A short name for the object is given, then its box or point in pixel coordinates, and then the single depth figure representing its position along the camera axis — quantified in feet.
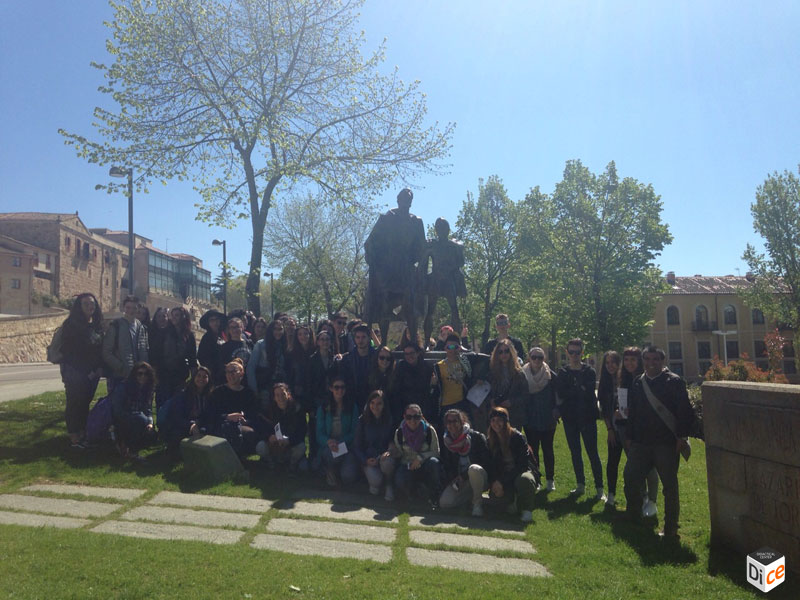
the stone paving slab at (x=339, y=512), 18.39
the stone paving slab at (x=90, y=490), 19.56
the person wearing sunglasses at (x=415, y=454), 20.45
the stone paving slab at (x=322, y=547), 14.96
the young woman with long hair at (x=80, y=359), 24.89
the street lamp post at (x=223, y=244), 99.09
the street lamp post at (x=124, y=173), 45.36
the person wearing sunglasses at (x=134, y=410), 24.56
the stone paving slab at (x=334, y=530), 16.49
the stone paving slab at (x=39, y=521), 16.48
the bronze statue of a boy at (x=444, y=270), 29.60
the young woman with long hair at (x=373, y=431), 22.15
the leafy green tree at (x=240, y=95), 45.75
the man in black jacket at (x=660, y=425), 17.01
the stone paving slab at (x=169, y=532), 15.70
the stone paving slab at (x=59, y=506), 17.78
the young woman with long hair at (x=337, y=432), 22.12
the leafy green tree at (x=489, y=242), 105.19
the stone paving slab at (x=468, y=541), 16.15
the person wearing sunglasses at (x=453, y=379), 23.35
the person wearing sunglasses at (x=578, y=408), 22.02
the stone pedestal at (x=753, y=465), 13.80
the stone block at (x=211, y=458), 21.26
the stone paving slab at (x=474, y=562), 14.43
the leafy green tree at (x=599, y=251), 100.58
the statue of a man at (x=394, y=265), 28.78
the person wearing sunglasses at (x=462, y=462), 19.54
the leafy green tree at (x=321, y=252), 100.94
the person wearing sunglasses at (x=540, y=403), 22.63
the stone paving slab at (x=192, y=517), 17.13
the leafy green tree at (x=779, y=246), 108.27
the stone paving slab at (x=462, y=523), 17.90
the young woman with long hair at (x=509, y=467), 19.21
